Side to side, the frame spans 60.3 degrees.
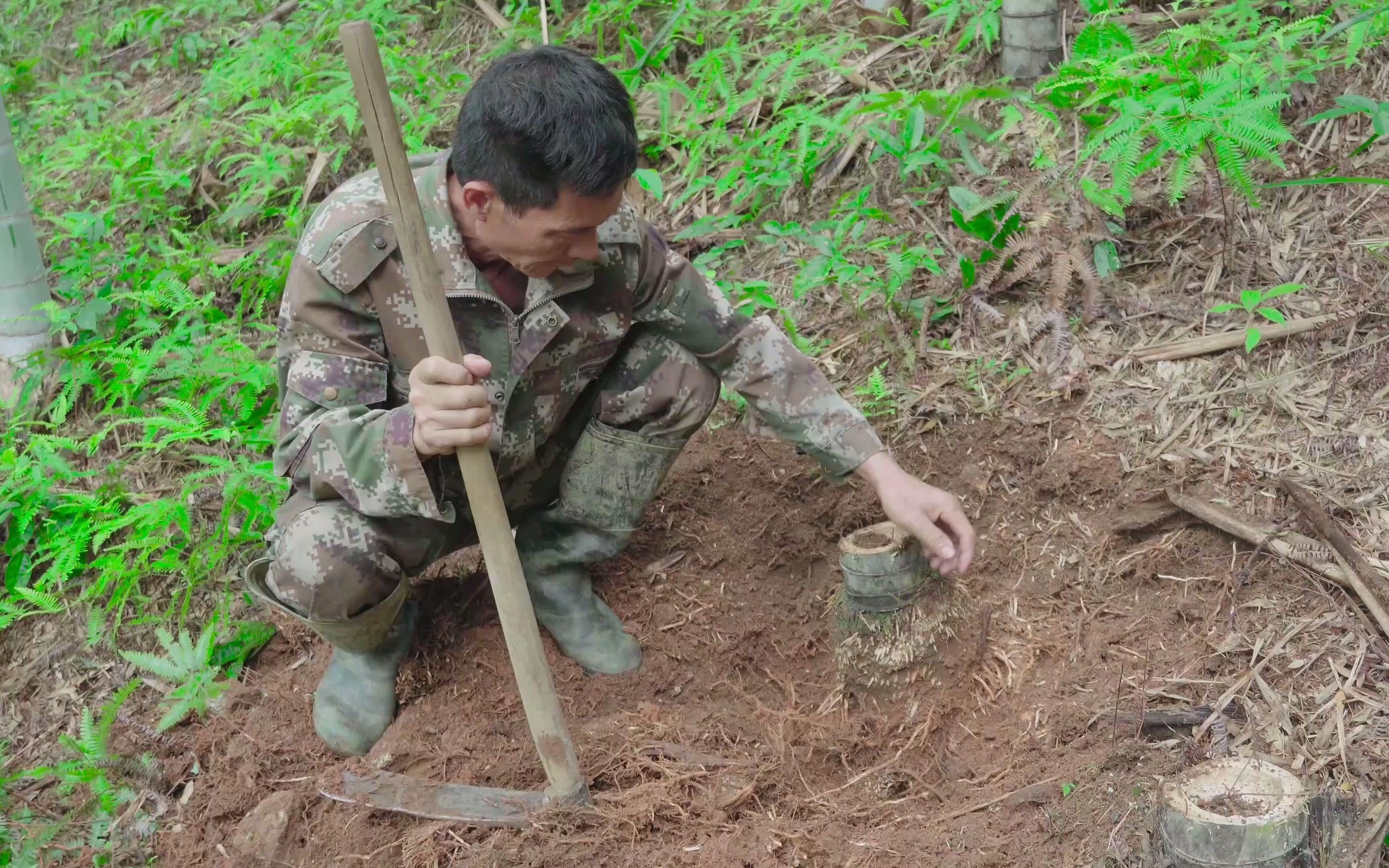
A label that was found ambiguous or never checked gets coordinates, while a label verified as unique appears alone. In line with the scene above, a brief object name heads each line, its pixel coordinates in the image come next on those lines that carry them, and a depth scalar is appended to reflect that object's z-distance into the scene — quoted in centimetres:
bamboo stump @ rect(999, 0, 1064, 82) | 416
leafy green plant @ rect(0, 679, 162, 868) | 278
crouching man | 239
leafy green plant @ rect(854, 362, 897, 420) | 362
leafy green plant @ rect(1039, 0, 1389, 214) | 330
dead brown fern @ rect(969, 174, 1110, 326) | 363
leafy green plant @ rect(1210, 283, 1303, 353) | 330
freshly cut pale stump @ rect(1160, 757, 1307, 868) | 195
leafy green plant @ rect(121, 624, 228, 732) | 306
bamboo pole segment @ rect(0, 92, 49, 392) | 420
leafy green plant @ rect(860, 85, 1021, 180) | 385
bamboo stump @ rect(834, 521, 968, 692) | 278
